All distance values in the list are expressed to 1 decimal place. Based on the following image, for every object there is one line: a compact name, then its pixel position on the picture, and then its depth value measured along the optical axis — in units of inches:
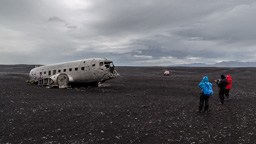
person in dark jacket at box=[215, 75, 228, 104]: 539.5
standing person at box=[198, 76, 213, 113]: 430.3
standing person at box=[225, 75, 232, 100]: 601.3
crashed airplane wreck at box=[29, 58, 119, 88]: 890.7
